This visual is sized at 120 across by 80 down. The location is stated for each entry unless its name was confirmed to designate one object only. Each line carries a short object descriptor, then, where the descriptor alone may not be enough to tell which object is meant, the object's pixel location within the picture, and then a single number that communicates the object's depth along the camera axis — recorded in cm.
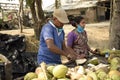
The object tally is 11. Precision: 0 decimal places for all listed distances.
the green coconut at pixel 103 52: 306
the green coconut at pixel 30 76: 193
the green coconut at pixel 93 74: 181
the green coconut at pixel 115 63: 219
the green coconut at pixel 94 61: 247
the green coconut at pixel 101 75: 184
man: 236
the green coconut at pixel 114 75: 183
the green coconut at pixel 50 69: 194
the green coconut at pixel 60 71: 184
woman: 300
